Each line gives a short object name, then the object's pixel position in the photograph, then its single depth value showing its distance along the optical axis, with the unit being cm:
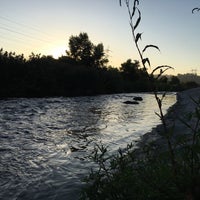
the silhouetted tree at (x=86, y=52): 5351
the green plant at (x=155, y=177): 197
